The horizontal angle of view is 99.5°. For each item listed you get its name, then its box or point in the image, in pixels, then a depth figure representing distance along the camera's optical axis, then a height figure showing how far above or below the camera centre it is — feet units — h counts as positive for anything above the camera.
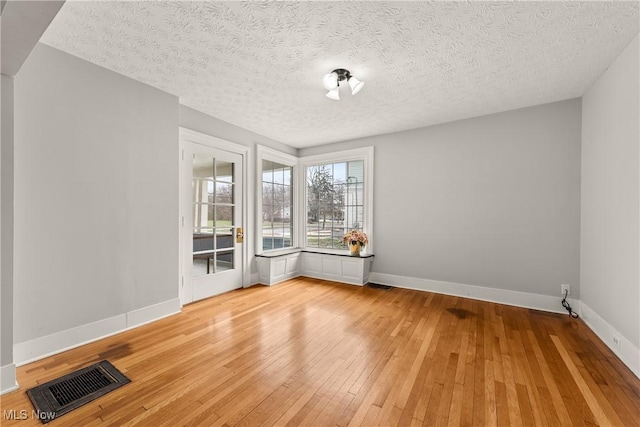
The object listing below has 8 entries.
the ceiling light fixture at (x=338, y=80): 8.70 +4.30
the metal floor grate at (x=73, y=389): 5.49 -4.05
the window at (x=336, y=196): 16.10 +0.98
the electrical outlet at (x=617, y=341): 7.63 -3.61
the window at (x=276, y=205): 16.07 +0.35
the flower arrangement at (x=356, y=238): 15.43 -1.50
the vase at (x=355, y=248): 15.42 -2.06
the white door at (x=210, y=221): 11.80 -0.53
